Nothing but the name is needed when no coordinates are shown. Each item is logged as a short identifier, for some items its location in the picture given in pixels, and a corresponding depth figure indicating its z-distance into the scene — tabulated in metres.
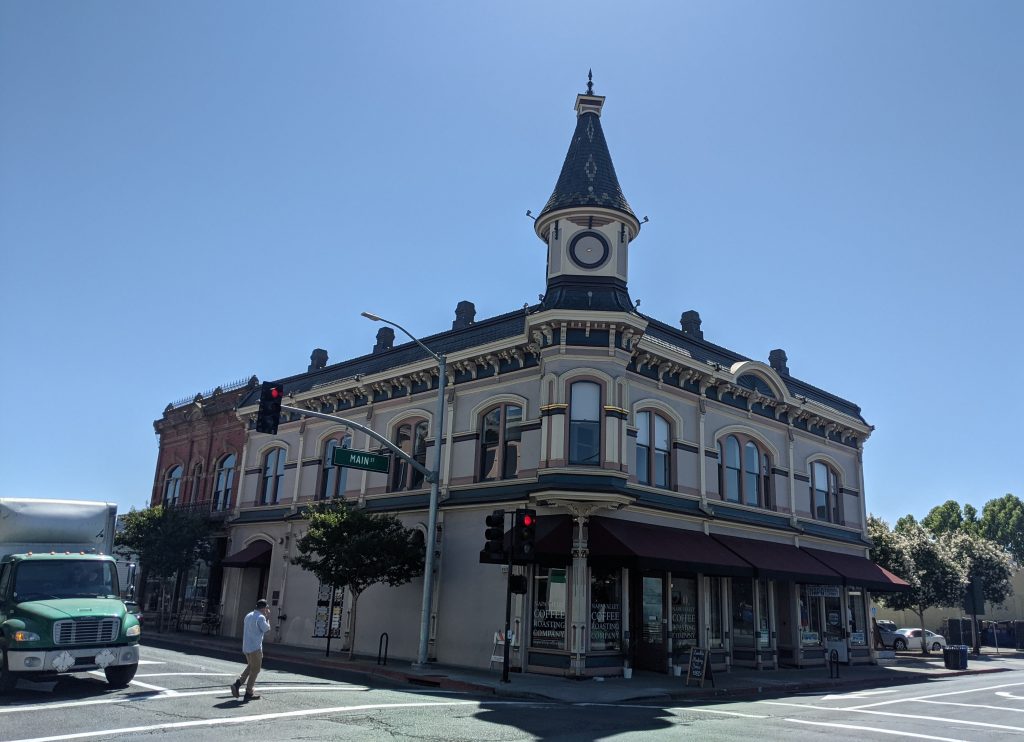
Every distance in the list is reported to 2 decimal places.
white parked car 42.62
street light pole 20.70
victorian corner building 21.41
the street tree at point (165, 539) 32.50
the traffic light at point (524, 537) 18.23
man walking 14.01
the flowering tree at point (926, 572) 38.25
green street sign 21.12
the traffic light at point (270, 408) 16.89
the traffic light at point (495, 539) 18.45
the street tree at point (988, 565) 46.12
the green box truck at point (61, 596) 13.83
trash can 29.20
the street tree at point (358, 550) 22.80
